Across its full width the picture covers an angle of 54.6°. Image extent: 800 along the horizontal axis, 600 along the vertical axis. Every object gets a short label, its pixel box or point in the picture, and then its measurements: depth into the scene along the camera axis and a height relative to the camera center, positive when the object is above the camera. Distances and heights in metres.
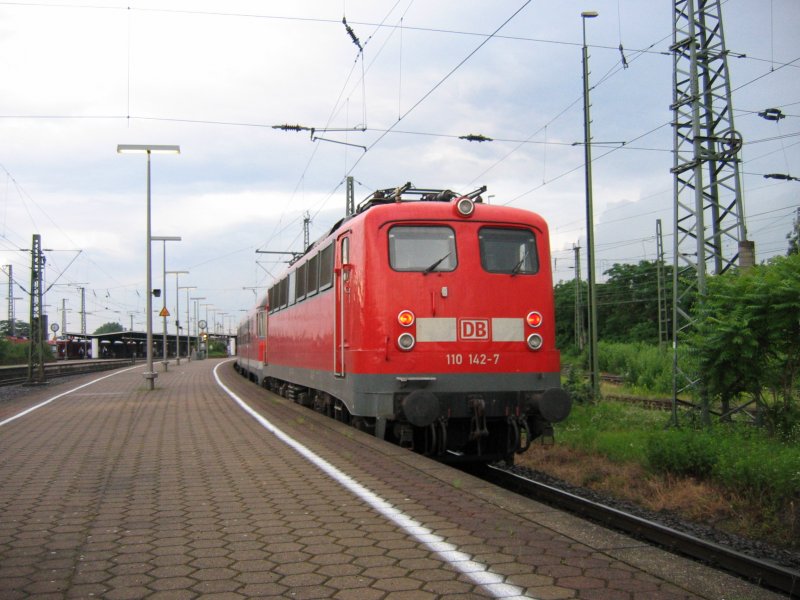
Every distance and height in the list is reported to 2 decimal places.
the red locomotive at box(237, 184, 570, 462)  9.01 +0.13
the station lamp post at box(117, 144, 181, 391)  21.23 +2.41
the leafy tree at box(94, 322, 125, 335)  174.62 +3.72
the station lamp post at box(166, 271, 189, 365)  51.12 +2.24
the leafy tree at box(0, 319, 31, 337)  85.05 +2.13
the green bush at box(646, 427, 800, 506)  7.85 -1.49
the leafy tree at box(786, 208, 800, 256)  46.21 +6.07
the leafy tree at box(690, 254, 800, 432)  11.17 -0.16
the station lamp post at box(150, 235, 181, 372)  34.22 +4.03
